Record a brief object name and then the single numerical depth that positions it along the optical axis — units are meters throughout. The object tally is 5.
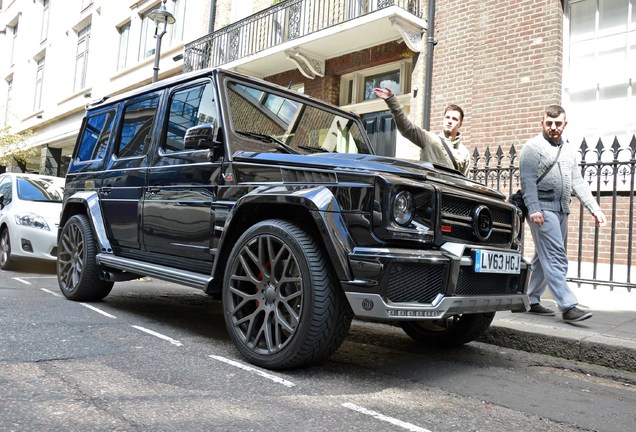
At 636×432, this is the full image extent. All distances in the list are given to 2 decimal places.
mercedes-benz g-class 2.83
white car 7.48
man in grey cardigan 4.48
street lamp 10.94
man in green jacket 4.38
